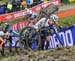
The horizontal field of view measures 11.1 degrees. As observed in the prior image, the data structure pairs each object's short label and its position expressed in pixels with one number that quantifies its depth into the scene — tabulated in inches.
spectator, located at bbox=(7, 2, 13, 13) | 1224.2
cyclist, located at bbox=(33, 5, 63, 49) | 652.7
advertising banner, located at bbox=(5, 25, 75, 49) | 629.0
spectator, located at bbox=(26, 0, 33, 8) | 1234.2
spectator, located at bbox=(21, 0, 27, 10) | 1214.8
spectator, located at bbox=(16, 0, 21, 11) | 1226.0
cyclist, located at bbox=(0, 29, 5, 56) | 700.7
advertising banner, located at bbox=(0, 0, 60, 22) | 1196.5
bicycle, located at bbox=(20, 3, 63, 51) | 637.5
